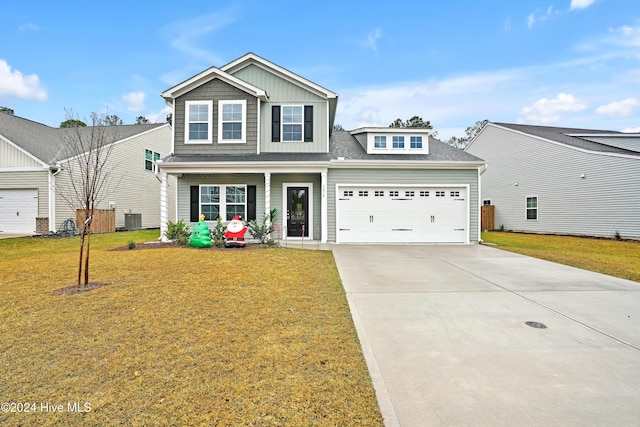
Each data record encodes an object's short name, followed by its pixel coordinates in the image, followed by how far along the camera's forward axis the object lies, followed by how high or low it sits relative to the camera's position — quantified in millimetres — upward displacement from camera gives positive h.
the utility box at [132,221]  20156 -485
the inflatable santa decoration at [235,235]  11545 -777
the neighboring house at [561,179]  15812 +1978
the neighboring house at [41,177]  16578 +1953
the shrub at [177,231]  12500 -687
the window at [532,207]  20109 +434
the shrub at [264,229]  12398 -592
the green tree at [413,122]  42438 +12074
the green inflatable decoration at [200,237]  11555 -837
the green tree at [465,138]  48775 +11512
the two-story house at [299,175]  13547 +1609
